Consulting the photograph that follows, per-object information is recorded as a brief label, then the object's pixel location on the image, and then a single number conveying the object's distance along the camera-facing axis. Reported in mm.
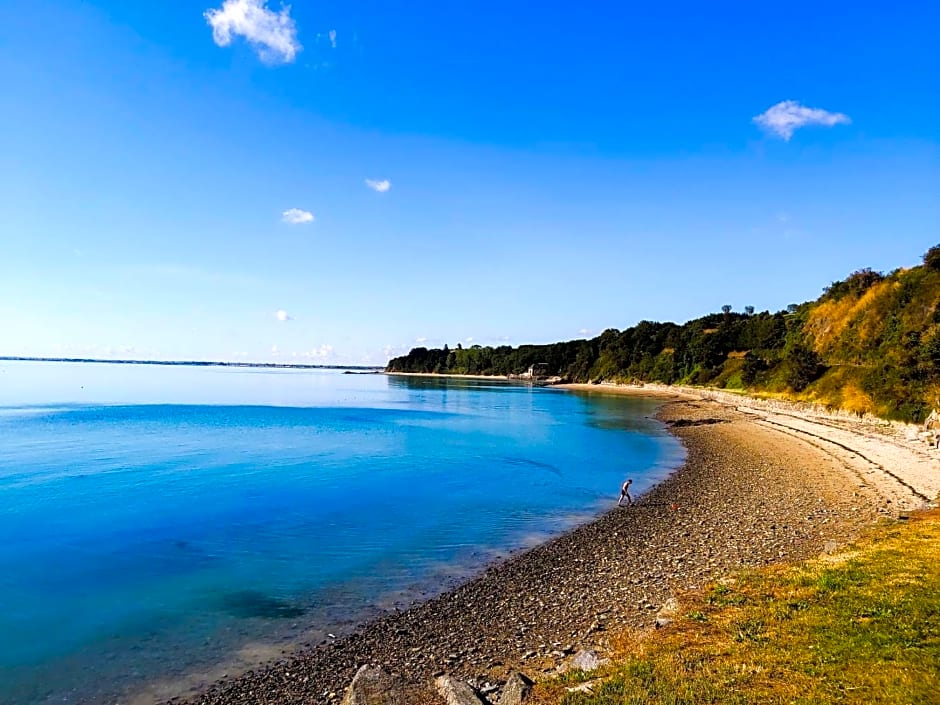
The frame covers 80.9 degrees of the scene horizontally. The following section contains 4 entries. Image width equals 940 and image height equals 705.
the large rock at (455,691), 9055
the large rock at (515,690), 8875
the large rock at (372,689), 9664
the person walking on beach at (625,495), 25719
